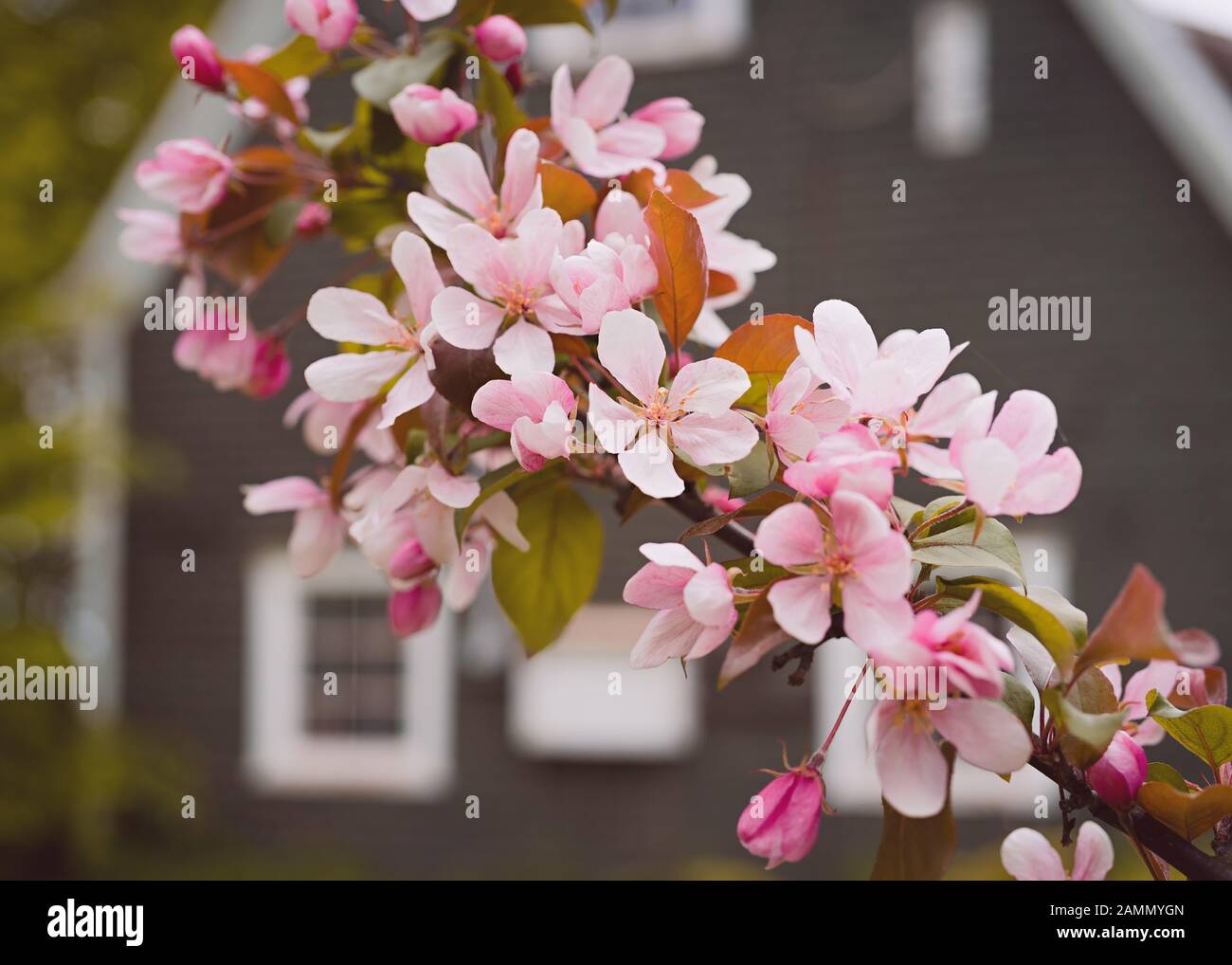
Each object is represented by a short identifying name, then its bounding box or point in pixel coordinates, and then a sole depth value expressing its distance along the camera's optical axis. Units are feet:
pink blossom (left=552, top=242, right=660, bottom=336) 1.63
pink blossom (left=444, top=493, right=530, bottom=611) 1.94
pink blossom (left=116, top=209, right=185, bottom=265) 2.47
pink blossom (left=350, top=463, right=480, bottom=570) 1.87
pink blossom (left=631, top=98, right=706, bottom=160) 2.23
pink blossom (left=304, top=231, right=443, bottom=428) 1.81
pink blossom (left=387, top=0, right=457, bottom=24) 2.12
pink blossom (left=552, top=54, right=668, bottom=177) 2.05
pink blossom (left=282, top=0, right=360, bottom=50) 2.28
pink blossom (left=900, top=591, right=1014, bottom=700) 1.34
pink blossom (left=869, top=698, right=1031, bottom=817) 1.43
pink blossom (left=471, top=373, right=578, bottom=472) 1.54
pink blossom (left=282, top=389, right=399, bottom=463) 2.23
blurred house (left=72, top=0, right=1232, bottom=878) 14.05
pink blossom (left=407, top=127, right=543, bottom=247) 1.85
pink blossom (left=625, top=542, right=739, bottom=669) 1.47
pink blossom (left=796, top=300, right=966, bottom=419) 1.56
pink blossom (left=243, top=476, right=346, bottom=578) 2.27
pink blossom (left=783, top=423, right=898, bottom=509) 1.42
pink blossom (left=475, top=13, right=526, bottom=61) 2.22
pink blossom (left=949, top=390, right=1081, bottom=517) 1.45
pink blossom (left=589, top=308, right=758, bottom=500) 1.58
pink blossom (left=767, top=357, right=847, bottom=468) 1.60
